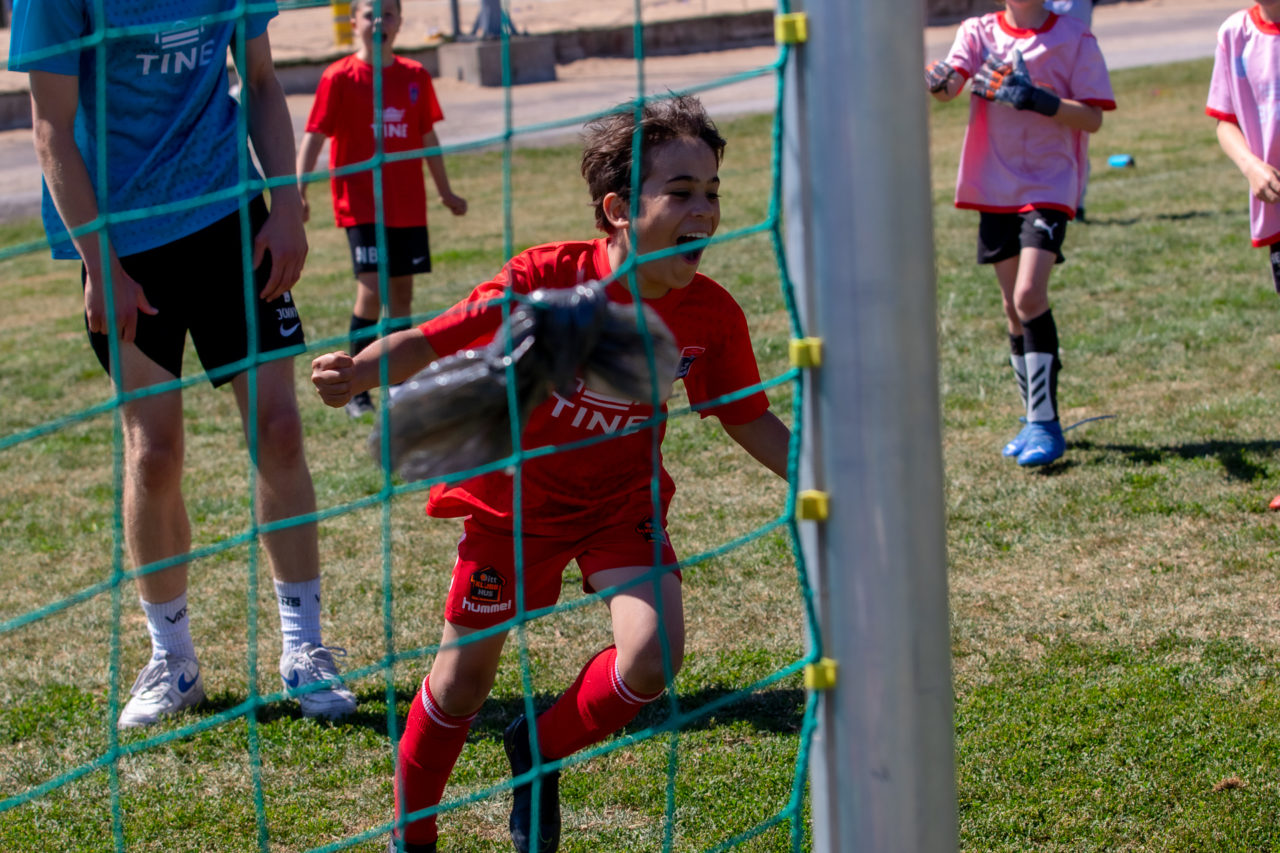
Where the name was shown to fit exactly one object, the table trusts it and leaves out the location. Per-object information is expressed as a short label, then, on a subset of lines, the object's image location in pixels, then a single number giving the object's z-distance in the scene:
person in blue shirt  5.43
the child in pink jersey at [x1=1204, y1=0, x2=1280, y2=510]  7.79
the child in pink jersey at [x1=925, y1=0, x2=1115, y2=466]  8.79
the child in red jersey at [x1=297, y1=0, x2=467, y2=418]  11.46
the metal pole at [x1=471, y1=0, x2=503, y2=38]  37.53
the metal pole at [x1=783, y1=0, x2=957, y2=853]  3.07
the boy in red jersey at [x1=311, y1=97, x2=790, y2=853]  4.71
